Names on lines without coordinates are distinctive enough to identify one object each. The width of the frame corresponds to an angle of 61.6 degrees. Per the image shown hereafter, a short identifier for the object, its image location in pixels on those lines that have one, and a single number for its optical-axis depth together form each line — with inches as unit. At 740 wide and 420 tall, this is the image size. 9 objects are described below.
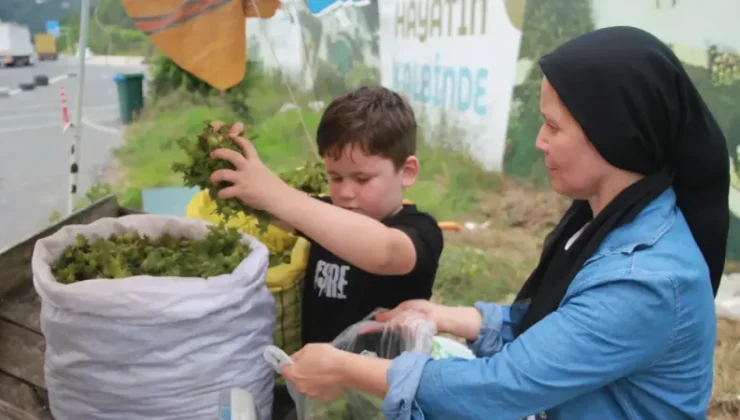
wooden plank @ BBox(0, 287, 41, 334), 71.6
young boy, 43.7
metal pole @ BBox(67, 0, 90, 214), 77.1
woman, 33.0
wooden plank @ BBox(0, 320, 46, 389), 65.1
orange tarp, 63.4
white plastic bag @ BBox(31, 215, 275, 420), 46.7
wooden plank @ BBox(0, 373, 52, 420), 58.2
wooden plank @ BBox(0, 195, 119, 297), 71.4
